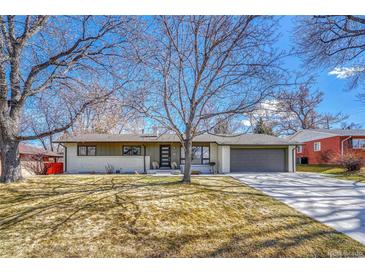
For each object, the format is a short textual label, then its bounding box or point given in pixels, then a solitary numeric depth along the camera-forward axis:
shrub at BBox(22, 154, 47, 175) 14.97
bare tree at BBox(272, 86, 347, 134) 33.88
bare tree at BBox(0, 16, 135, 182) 7.45
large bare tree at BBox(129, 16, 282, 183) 7.37
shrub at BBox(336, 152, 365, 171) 15.80
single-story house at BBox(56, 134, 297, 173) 15.62
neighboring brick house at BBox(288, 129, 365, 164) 22.19
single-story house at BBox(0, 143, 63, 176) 15.27
